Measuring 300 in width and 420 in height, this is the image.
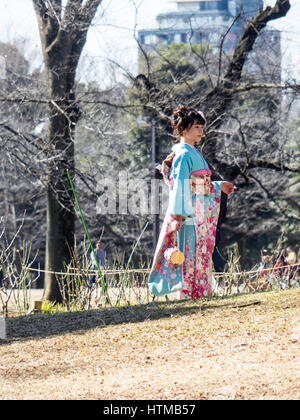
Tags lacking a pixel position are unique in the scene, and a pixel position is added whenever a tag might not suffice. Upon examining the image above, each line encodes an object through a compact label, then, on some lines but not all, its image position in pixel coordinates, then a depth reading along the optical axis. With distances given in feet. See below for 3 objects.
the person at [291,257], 97.86
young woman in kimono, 39.04
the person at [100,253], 100.34
